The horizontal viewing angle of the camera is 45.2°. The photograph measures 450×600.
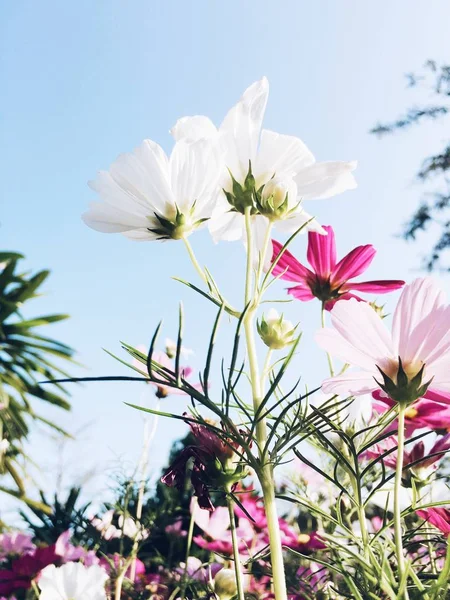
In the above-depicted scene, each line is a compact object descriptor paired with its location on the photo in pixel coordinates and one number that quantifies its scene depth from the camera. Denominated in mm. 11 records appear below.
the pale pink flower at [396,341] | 277
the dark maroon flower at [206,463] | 334
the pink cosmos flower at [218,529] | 807
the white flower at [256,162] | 371
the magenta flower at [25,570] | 752
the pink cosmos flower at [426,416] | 420
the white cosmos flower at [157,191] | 344
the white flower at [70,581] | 487
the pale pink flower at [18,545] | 1086
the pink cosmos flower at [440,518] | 321
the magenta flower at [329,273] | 450
